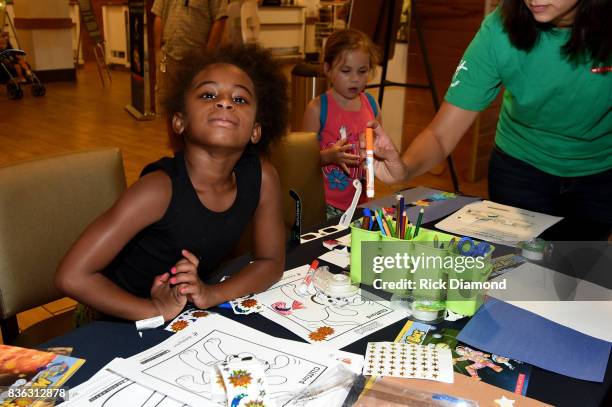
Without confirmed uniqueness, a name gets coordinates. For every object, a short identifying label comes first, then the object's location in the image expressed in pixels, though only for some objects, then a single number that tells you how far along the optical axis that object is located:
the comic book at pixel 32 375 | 0.80
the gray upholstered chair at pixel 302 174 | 1.91
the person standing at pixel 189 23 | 4.12
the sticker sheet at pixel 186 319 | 1.00
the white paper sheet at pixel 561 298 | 1.05
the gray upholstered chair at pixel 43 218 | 1.34
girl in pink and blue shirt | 2.31
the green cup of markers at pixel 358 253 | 1.15
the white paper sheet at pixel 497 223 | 1.46
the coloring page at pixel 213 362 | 0.82
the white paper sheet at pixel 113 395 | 0.79
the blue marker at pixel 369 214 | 1.18
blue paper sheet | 0.92
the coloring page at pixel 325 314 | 0.99
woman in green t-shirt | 1.46
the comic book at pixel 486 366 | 0.87
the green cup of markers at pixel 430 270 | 1.06
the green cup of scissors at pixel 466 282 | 1.04
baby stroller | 6.99
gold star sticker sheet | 0.86
